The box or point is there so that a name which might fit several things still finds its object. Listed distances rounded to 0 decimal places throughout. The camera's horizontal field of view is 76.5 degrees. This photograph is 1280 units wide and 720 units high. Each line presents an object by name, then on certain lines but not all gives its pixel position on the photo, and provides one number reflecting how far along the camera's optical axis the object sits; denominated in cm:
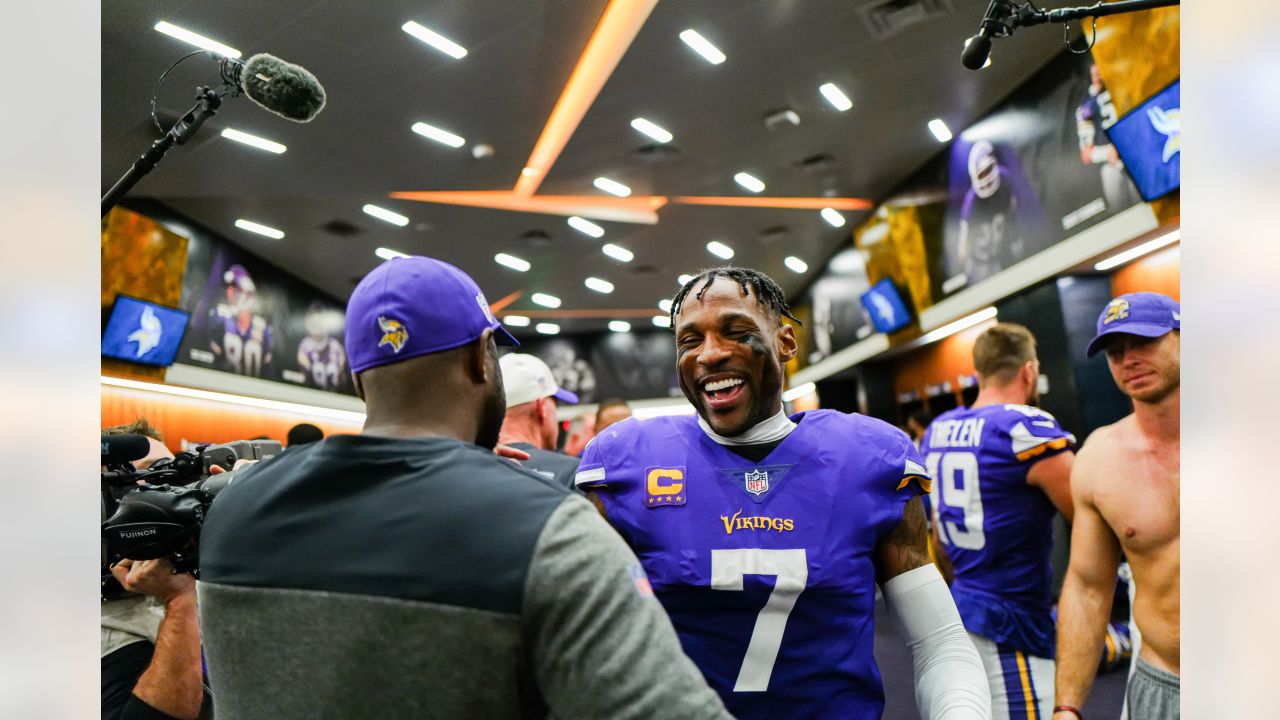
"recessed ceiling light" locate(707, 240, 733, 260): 1271
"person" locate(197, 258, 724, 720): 94
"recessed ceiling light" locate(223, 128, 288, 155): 759
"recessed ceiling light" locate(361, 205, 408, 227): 1022
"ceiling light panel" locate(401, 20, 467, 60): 605
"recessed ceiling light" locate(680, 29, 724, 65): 636
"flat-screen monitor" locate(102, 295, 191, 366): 888
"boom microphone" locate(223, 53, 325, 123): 221
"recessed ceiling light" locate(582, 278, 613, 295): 1488
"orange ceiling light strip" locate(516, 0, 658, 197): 620
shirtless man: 223
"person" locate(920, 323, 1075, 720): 311
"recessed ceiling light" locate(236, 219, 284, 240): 1069
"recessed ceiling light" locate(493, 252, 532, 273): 1289
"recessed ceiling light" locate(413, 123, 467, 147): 778
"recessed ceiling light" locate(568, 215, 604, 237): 1122
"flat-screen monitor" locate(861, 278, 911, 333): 1020
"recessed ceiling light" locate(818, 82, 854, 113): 737
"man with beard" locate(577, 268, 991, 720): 163
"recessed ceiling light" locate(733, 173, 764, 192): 966
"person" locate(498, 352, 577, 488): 367
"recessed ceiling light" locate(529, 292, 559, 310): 1584
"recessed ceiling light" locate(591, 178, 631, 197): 967
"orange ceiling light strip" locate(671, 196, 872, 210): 1055
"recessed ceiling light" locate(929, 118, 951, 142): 826
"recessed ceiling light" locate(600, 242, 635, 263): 1260
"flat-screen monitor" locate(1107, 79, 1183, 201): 509
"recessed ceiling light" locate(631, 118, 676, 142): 796
